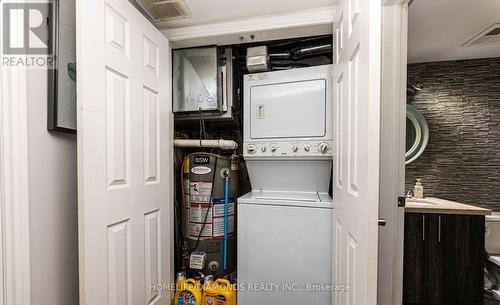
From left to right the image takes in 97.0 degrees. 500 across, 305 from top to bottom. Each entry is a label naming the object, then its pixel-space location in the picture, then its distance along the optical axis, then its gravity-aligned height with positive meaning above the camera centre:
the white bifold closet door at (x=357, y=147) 0.72 +0.00
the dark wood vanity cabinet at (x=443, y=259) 1.65 -0.85
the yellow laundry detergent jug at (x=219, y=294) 1.58 -1.05
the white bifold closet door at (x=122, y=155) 0.91 -0.04
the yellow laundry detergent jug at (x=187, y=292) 1.61 -1.07
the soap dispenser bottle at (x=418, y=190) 2.10 -0.41
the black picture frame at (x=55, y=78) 0.94 +0.30
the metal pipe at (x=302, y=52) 1.72 +0.78
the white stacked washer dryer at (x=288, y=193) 1.47 -0.36
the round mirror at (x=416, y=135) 2.20 +0.13
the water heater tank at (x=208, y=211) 1.80 -0.53
